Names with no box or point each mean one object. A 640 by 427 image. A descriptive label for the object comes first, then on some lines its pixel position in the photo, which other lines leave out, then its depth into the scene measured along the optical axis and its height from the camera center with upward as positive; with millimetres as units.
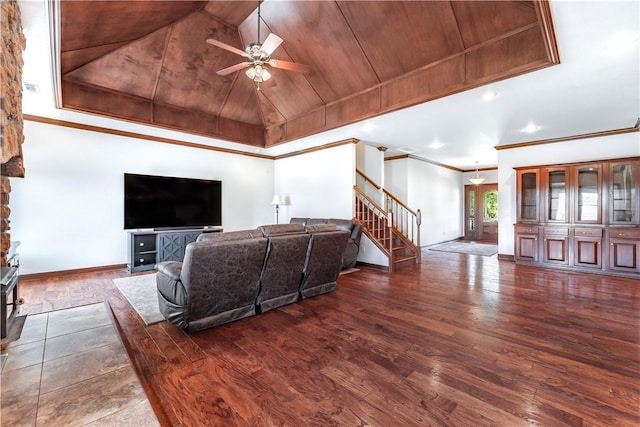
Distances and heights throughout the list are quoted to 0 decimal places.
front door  10008 -126
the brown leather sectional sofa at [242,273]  2523 -628
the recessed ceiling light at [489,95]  3661 +1543
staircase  5598 -482
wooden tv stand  5096 -663
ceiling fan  3023 +1791
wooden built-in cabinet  4934 -140
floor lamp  7277 +293
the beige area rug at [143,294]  3077 -1130
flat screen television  5313 +211
